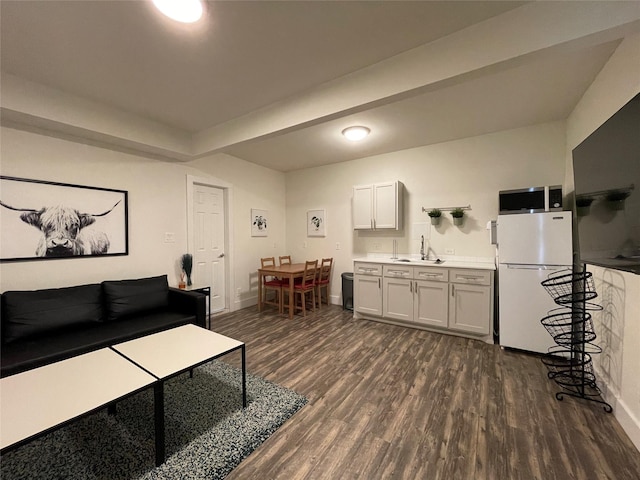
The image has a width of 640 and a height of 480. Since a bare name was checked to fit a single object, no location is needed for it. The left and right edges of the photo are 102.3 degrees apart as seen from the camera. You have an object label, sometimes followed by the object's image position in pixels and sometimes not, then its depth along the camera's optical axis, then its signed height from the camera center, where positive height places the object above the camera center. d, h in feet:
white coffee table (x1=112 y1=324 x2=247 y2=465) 4.84 -2.60
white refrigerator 8.63 -1.12
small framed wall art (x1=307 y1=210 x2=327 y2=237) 16.43 +0.97
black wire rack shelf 6.93 -3.42
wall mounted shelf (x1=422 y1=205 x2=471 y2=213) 12.06 +1.36
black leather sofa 6.57 -2.43
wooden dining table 13.17 -1.87
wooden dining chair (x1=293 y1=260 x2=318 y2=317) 13.58 -2.53
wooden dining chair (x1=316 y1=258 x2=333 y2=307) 14.80 -2.43
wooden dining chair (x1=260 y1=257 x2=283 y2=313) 13.98 -2.53
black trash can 14.62 -3.07
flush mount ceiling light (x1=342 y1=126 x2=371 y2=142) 10.56 +4.39
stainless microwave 8.88 +1.29
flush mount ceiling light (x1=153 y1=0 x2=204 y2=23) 4.83 +4.45
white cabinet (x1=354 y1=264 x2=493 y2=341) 10.24 -2.64
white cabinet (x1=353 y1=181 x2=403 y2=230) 13.17 +1.67
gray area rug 4.71 -4.19
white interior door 12.96 -0.08
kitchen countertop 10.84 -1.18
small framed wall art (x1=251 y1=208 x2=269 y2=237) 15.74 +1.01
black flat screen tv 4.51 +0.88
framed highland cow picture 7.80 +0.71
